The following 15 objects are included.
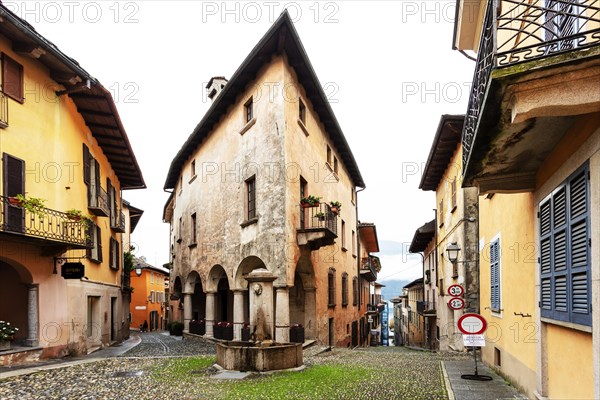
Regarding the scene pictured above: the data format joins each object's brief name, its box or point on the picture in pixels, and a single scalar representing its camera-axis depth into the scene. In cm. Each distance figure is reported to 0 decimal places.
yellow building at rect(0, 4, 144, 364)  1388
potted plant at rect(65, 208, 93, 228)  1544
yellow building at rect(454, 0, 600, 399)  493
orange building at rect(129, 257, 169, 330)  5425
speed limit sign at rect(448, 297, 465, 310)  1400
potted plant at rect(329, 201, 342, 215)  2088
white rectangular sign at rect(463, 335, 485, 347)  1109
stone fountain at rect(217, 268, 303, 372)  1249
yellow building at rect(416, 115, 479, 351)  1797
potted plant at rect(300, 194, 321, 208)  1981
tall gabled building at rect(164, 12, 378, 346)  1877
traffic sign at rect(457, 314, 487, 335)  1121
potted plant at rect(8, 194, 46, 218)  1320
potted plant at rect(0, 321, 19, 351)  1358
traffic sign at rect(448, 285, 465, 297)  1491
